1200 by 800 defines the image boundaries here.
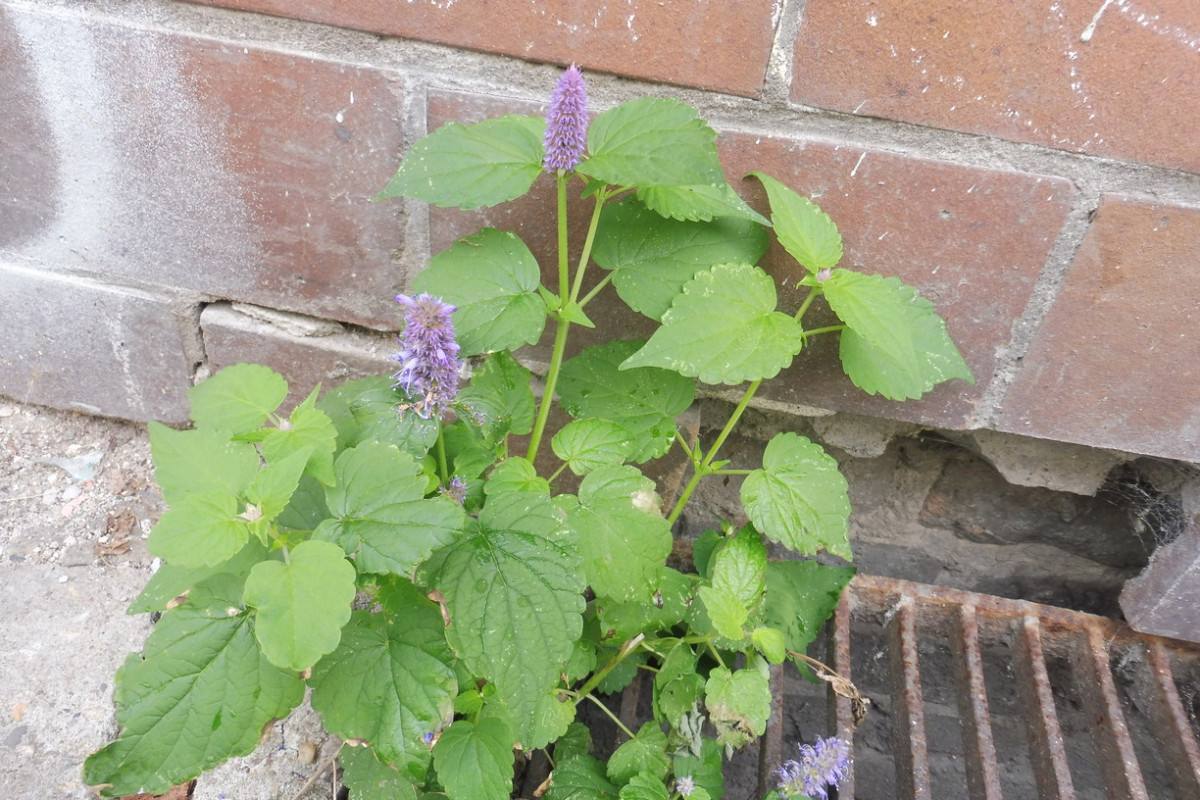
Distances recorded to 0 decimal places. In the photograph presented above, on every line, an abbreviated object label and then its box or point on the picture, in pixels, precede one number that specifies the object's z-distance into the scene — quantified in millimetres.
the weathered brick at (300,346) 642
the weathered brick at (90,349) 647
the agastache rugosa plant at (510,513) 484
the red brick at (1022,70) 521
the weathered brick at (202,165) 573
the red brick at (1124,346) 554
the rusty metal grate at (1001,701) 590
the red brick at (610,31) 538
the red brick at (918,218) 555
